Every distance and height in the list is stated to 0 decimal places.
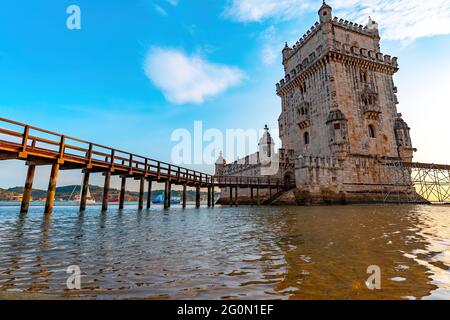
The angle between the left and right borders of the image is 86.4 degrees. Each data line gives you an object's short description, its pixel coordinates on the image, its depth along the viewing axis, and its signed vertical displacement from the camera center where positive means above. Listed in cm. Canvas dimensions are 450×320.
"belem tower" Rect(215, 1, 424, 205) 2808 +1056
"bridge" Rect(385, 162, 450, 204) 2578 +276
